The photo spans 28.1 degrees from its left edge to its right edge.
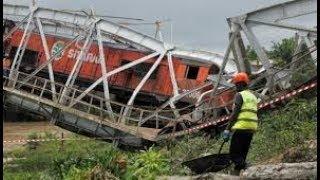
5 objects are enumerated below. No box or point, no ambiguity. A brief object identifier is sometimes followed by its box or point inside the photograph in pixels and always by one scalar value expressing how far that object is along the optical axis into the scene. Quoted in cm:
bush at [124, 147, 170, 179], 1009
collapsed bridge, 1650
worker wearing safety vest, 976
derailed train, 2622
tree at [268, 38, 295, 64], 3859
